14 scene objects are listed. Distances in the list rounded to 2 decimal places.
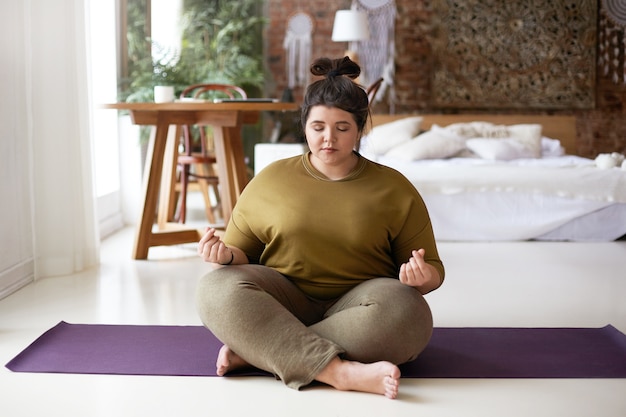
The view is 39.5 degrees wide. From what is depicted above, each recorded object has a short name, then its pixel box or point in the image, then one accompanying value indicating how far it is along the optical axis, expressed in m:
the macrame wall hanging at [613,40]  6.98
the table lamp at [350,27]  6.70
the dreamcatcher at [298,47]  7.12
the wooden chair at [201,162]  5.17
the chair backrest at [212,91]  5.21
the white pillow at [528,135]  6.05
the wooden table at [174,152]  4.20
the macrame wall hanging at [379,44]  7.07
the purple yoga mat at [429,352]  2.41
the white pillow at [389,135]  5.95
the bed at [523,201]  4.88
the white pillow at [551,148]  6.25
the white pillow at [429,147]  5.61
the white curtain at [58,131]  3.60
